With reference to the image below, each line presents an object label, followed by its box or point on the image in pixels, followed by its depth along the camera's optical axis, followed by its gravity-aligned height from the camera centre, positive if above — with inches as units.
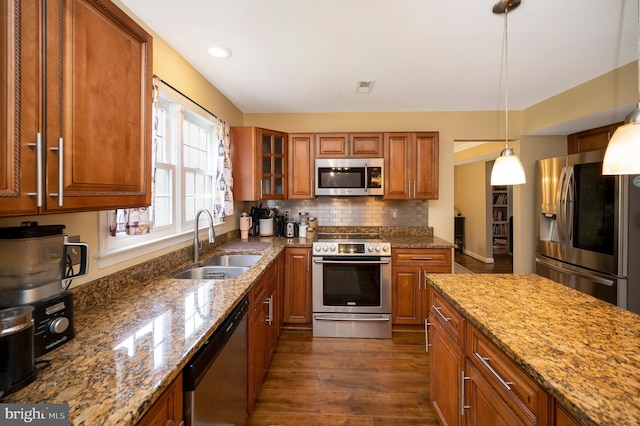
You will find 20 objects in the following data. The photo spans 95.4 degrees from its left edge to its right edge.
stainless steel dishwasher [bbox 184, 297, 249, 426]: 40.2 -27.4
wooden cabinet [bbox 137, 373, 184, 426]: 32.3 -23.4
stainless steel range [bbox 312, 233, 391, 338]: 118.3 -31.2
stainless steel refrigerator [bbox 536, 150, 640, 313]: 93.2 -5.3
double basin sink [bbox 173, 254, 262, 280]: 83.0 -17.3
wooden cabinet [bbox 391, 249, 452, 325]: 120.5 -29.4
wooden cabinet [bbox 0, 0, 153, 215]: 30.2 +13.4
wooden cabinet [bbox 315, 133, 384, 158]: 135.3 +31.7
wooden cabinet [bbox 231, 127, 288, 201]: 125.4 +22.7
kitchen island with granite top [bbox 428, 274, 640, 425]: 29.0 -17.4
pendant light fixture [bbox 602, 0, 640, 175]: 38.2 +8.7
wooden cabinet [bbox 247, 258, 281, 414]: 70.9 -33.1
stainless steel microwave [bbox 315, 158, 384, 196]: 134.3 +17.1
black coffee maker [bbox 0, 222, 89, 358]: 36.4 -9.1
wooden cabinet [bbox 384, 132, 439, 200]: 134.1 +22.2
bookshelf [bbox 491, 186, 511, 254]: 264.1 -6.2
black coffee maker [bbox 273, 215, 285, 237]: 143.3 -6.6
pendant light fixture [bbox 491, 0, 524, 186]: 64.2 +10.5
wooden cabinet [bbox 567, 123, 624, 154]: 117.5 +32.3
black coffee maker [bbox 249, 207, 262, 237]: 142.3 -4.2
